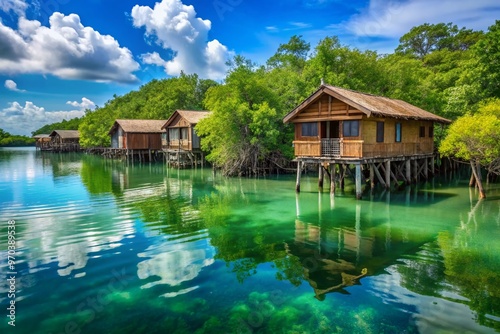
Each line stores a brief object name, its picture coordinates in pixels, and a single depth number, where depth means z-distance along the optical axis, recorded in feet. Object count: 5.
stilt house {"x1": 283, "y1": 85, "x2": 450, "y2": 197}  64.13
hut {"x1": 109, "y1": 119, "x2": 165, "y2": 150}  166.50
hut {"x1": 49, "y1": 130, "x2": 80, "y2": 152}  267.18
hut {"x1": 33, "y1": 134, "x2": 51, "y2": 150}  291.17
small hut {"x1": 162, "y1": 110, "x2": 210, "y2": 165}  132.36
